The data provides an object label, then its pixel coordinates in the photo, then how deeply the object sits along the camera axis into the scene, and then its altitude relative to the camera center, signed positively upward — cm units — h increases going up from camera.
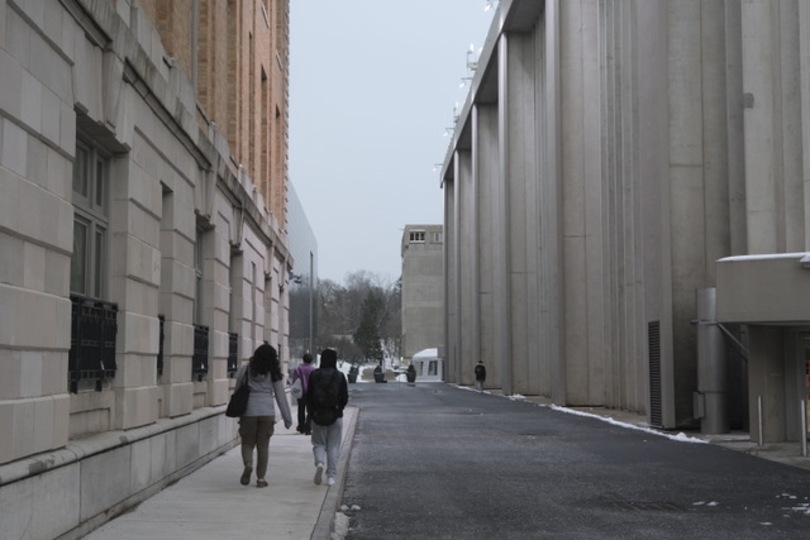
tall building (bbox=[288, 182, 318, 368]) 4416 +329
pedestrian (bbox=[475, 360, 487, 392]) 5647 -83
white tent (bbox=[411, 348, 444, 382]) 10175 -62
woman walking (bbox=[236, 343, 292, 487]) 1311 -67
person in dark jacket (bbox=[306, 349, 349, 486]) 1341 -63
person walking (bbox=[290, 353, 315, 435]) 1958 -50
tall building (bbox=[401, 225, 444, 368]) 12162 +660
